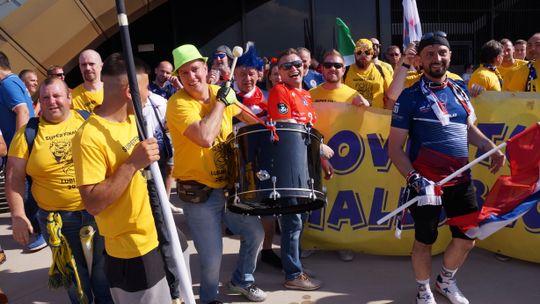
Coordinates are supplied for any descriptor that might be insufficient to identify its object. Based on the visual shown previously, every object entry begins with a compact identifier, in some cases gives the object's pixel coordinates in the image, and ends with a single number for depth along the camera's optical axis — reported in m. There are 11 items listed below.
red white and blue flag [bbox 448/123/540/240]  3.14
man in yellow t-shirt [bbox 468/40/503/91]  4.79
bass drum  3.01
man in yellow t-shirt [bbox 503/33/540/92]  5.18
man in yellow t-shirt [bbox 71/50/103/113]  4.41
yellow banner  4.26
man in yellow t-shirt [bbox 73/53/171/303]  2.15
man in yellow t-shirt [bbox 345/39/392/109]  5.25
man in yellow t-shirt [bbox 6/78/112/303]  3.08
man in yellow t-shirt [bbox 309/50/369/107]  4.38
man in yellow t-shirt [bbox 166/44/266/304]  2.92
